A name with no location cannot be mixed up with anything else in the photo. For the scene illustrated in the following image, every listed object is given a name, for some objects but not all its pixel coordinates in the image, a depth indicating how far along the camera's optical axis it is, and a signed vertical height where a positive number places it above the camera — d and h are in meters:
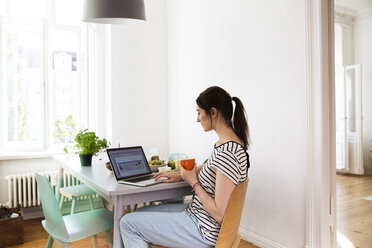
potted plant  2.52 -0.13
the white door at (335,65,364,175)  6.09 +0.13
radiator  3.50 -0.66
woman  1.57 -0.32
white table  1.71 -0.35
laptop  1.88 -0.24
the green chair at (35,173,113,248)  1.80 -0.60
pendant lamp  2.29 +0.87
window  3.78 +0.70
